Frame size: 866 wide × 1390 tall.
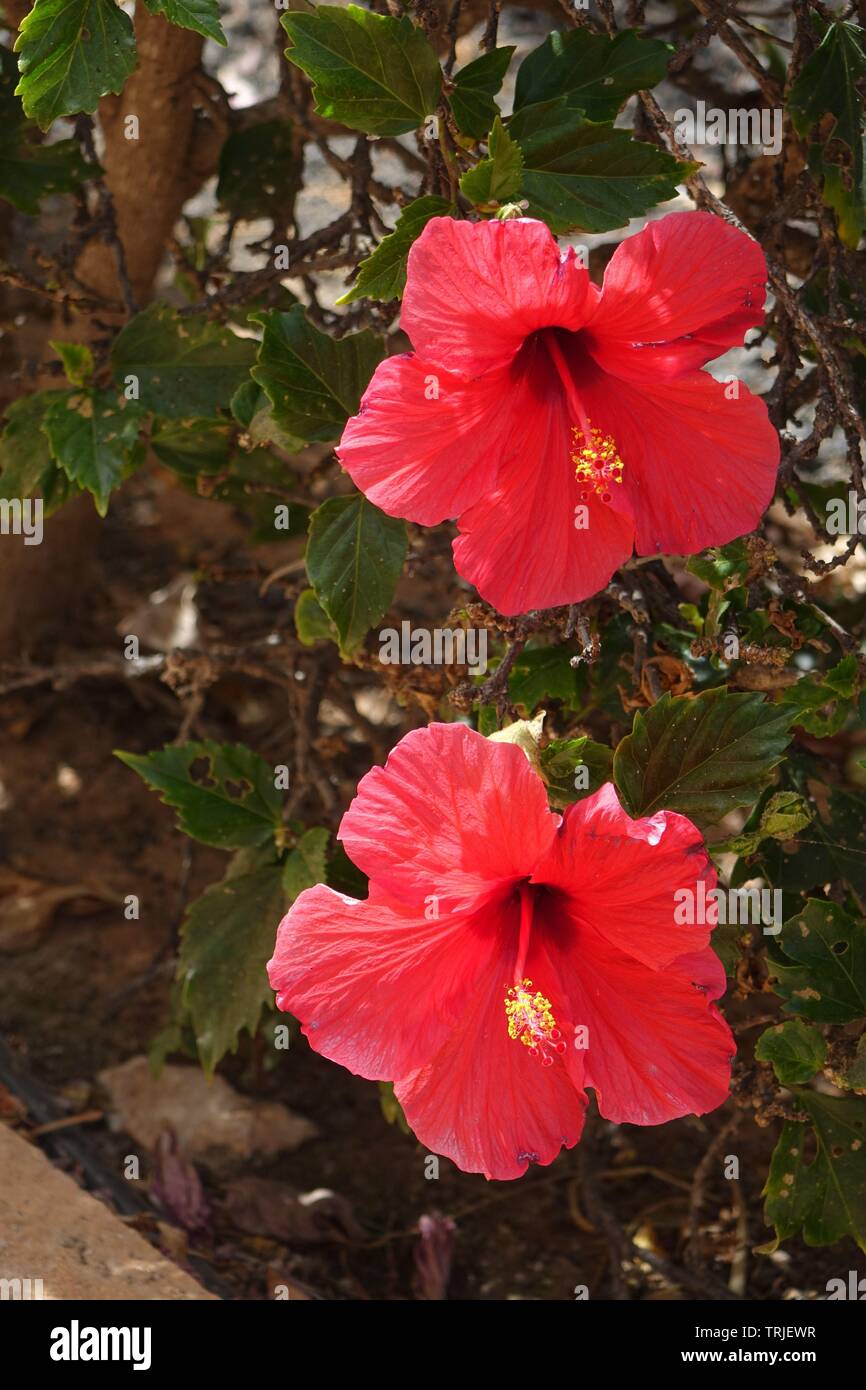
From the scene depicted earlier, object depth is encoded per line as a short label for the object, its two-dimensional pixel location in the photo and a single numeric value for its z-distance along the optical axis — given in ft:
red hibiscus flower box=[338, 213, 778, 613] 2.21
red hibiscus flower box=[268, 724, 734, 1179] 2.19
